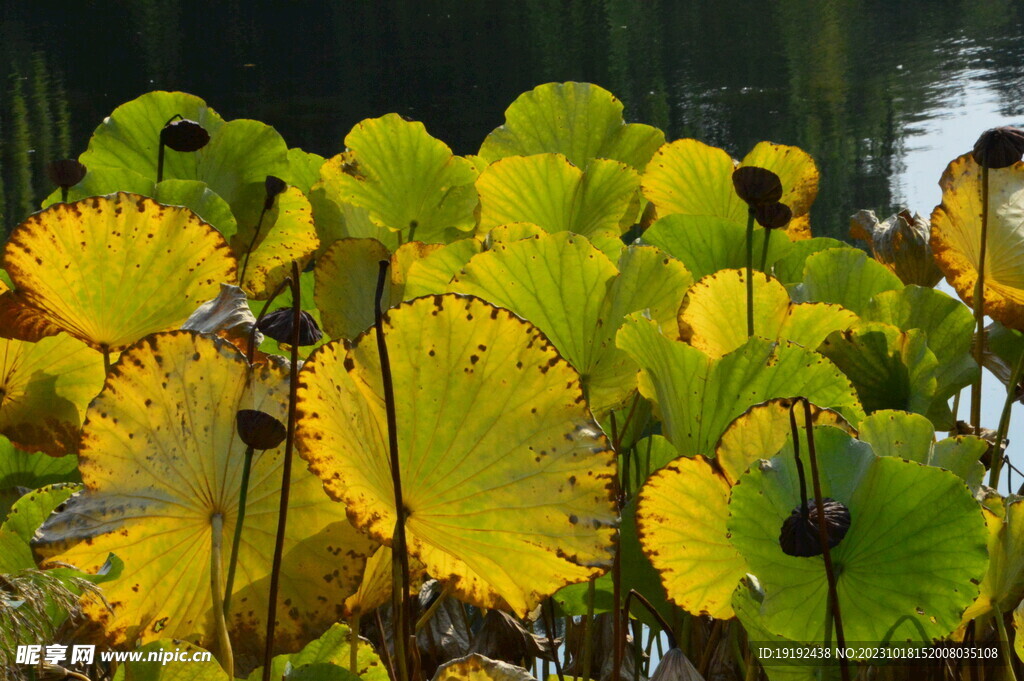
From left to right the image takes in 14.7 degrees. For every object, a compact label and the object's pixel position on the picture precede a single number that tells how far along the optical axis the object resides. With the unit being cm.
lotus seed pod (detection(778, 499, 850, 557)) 607
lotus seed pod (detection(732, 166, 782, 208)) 655
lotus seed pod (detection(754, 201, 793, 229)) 674
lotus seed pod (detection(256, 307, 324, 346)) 643
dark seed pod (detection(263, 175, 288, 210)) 723
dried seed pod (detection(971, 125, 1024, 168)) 669
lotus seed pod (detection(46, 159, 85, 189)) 715
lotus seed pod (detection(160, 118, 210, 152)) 704
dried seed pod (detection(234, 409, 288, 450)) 605
